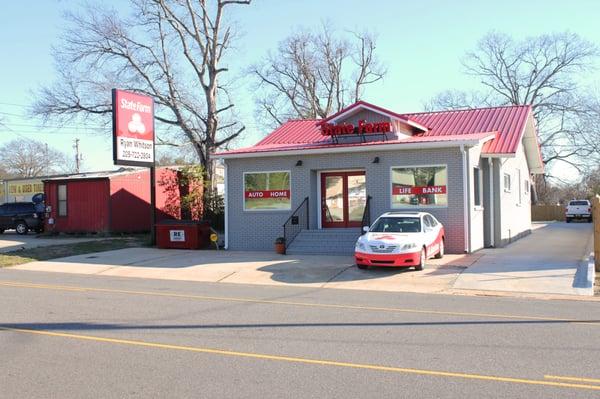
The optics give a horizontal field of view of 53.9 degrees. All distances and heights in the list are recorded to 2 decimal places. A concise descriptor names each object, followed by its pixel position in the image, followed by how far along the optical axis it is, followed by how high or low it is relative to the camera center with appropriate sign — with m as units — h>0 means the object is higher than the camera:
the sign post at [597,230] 15.02 -0.63
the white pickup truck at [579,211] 44.88 -0.40
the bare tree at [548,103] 56.59 +10.77
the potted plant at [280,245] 19.69 -1.12
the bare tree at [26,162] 85.56 +8.05
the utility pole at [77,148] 76.10 +8.90
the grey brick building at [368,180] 19.17 +1.04
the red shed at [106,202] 29.83 +0.72
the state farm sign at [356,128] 20.64 +2.90
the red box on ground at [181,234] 22.30 -0.77
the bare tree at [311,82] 57.56 +12.73
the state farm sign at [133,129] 21.11 +3.21
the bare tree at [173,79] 34.88 +8.33
